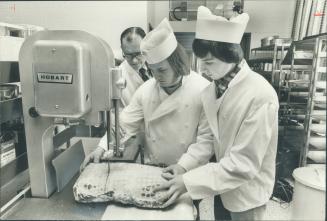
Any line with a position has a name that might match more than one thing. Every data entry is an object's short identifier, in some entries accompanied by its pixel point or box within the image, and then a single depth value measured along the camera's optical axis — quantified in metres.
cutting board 0.82
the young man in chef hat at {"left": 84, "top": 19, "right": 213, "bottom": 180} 1.28
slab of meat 0.87
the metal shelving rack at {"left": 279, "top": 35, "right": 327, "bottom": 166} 2.21
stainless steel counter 0.86
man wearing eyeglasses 2.02
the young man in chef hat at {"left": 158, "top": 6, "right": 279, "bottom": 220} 0.97
